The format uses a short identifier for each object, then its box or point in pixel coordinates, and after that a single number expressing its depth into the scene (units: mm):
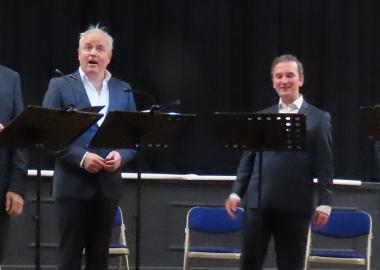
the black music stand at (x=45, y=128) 6883
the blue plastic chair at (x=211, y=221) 11060
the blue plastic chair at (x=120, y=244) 10209
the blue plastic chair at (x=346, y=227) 10804
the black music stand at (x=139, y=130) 7315
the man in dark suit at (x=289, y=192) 7973
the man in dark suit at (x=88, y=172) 7547
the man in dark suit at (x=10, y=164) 7235
